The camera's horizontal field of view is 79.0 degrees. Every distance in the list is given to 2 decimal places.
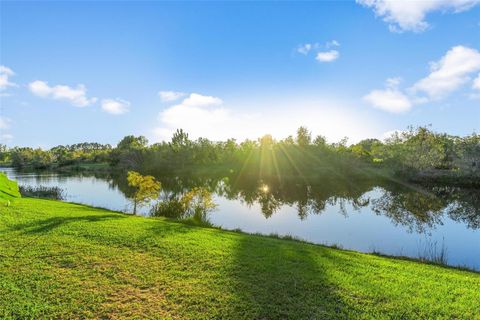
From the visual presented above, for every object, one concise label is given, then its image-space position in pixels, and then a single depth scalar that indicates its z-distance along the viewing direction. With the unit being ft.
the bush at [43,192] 78.90
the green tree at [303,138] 216.78
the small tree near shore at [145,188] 49.19
